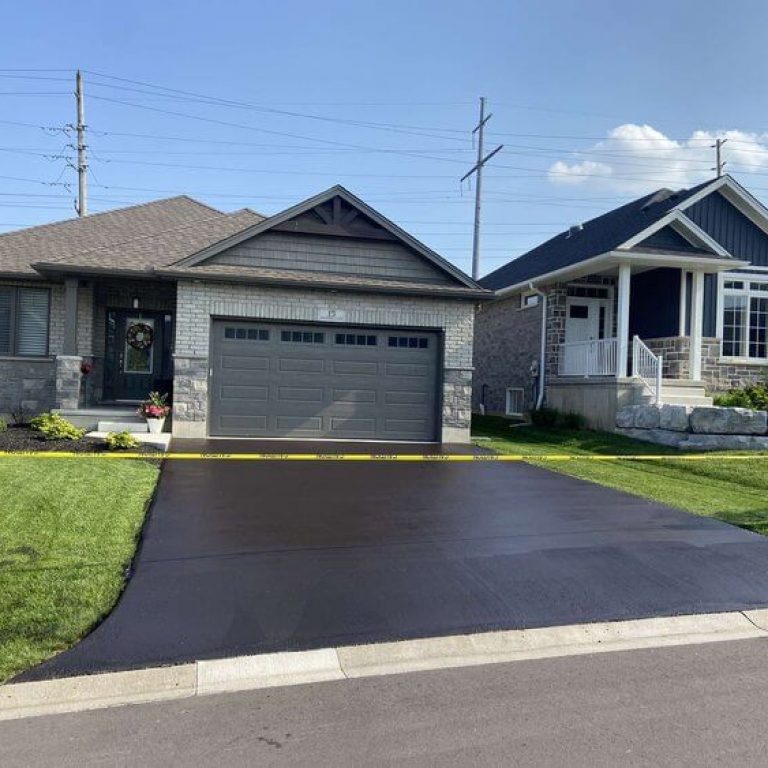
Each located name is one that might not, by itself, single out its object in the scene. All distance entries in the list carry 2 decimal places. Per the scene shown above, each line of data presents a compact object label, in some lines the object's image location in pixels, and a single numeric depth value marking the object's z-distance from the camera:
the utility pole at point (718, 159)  41.91
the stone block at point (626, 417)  16.38
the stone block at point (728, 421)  14.62
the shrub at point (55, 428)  12.41
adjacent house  17.36
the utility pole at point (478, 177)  34.28
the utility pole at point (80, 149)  32.81
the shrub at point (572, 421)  18.33
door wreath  17.12
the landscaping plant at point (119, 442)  11.83
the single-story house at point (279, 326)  14.43
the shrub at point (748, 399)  16.14
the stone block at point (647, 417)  15.73
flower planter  13.90
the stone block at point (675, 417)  14.87
